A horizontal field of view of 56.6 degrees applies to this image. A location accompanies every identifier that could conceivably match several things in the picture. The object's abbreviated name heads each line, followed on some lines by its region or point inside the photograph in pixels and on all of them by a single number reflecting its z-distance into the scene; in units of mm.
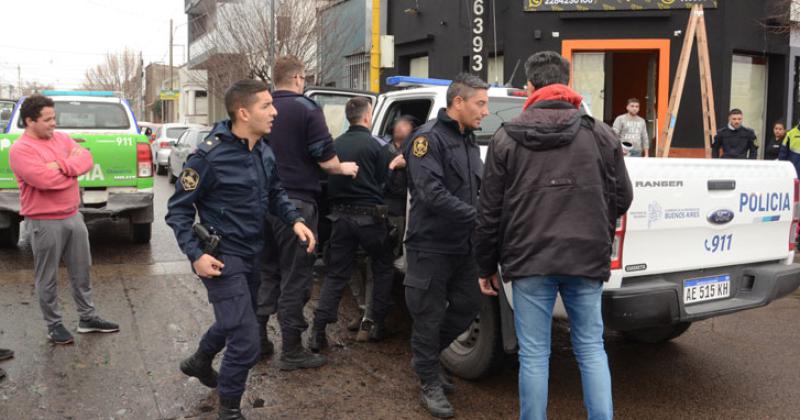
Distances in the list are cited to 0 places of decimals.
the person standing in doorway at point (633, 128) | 10930
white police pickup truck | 3904
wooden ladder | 12250
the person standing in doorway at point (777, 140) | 12203
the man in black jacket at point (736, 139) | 11242
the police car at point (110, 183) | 8250
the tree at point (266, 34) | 23547
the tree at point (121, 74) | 78188
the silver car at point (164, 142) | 21531
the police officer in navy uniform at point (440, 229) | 4016
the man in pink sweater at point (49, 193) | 5082
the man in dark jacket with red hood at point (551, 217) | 3150
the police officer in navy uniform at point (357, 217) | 5105
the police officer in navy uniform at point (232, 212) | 3707
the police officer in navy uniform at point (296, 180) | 4785
